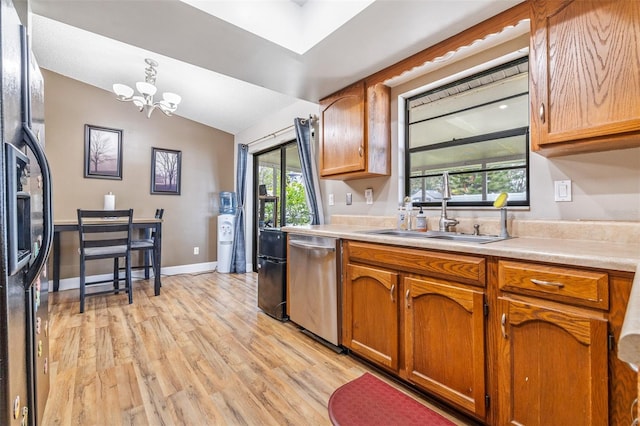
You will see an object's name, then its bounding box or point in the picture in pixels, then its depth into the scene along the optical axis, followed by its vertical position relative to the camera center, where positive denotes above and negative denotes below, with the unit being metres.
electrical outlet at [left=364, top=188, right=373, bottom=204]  2.74 +0.15
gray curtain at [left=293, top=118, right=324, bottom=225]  3.23 +0.42
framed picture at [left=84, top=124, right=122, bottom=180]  3.93 +0.84
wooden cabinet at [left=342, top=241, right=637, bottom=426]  1.02 -0.56
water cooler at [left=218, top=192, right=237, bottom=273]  4.71 -0.36
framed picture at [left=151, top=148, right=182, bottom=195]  4.43 +0.65
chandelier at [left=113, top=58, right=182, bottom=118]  3.02 +1.29
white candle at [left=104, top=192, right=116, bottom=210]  3.94 +0.14
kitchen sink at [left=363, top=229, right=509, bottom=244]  1.79 -0.17
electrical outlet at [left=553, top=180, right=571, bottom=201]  1.60 +0.11
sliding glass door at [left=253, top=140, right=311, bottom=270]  4.08 +0.33
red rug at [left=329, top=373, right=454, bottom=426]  0.89 -0.65
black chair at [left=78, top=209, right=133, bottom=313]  2.99 -0.34
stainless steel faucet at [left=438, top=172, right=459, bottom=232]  2.01 -0.01
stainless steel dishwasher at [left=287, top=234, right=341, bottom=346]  2.11 -0.59
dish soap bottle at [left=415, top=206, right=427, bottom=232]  2.17 -0.10
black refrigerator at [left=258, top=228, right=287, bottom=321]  2.70 -0.61
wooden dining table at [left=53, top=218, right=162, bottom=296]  3.51 -0.48
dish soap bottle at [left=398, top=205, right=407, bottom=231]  2.32 -0.07
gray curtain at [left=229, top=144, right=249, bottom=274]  4.72 -0.20
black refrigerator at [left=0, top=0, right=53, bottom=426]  0.74 -0.04
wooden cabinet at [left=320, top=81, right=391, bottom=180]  2.45 +0.69
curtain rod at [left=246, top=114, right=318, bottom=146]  3.38 +1.11
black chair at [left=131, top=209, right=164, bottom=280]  3.52 -0.42
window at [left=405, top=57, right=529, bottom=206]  1.88 +0.53
